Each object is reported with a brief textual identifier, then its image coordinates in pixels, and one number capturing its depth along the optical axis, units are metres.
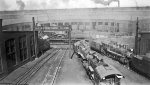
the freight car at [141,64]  14.69
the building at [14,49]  15.34
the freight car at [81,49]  20.34
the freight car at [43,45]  28.91
